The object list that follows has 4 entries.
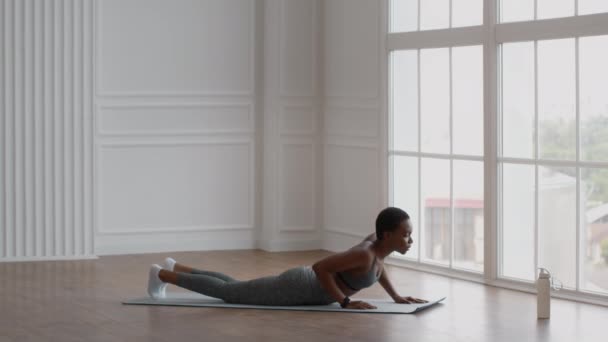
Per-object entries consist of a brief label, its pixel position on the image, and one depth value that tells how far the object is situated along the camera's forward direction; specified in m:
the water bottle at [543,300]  5.78
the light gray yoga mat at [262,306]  5.92
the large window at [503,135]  6.27
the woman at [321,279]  5.75
